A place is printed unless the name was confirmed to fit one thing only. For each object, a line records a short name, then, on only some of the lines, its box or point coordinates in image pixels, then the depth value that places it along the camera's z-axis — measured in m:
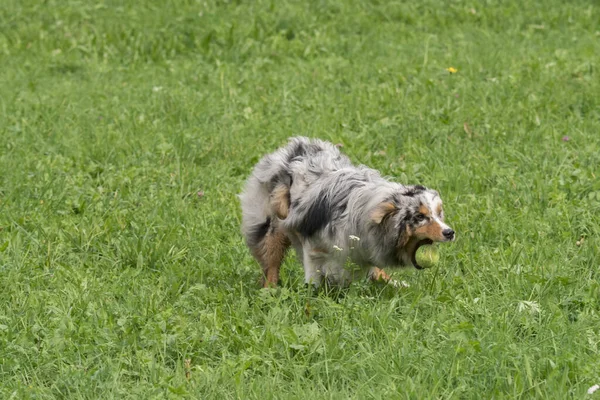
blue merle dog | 10.27
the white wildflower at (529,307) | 9.80
